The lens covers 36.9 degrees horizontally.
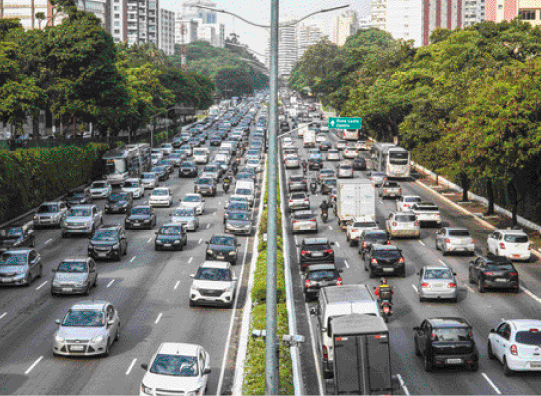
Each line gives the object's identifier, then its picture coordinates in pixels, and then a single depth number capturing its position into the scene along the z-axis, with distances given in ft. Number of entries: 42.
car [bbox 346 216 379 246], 153.58
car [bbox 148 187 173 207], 204.85
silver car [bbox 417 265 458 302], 108.37
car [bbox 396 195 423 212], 185.12
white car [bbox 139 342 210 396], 65.82
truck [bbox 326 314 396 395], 64.23
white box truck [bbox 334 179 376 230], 170.40
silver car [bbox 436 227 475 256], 143.33
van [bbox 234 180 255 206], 205.90
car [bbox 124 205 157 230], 171.53
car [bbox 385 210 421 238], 160.45
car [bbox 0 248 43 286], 117.60
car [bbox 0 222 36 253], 145.07
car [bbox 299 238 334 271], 130.82
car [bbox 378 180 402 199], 219.41
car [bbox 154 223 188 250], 148.25
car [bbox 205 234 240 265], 135.44
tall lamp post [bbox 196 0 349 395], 53.20
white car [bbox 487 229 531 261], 138.10
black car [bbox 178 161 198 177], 272.31
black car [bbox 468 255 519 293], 114.42
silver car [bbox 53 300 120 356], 81.05
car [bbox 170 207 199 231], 172.14
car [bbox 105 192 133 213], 194.90
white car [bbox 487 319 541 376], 74.79
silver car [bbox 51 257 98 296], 110.83
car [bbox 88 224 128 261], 137.28
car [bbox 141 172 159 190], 242.17
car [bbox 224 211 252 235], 166.50
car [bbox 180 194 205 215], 194.80
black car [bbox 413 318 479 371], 76.43
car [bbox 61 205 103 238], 162.20
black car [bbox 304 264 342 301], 108.17
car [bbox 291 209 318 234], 169.17
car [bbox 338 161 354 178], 245.65
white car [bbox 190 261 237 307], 105.81
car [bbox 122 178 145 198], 220.84
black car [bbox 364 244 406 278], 124.36
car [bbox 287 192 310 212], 195.11
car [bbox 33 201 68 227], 174.70
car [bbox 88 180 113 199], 222.89
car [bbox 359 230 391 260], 139.95
